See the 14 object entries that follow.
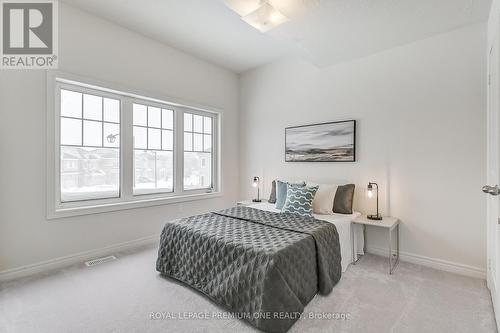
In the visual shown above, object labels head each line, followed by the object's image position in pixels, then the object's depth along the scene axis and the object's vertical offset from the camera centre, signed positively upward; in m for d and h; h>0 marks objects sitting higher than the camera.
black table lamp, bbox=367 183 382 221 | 2.84 -0.57
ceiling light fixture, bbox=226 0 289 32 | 2.20 +1.41
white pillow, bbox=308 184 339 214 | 2.99 -0.41
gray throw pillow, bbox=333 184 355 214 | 3.03 -0.40
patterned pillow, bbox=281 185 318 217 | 2.85 -0.40
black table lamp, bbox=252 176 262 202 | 4.09 -0.28
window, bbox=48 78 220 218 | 2.80 +0.23
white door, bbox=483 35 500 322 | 1.65 +0.00
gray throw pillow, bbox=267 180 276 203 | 3.72 -0.43
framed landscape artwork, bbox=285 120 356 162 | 3.29 +0.35
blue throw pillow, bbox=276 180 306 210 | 3.24 -0.35
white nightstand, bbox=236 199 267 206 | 3.89 -0.58
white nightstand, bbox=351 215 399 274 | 2.62 -0.62
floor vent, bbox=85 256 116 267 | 2.71 -1.07
